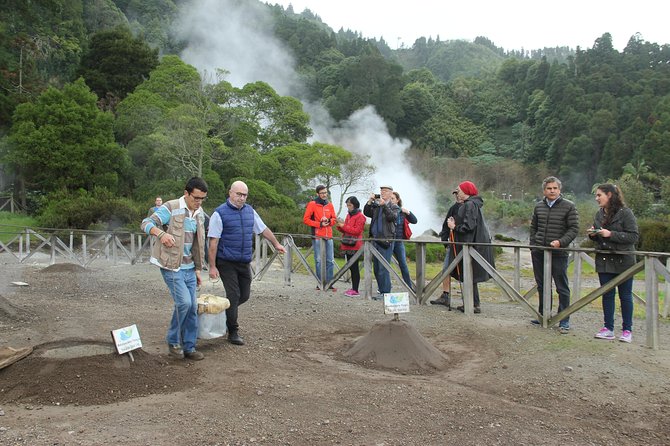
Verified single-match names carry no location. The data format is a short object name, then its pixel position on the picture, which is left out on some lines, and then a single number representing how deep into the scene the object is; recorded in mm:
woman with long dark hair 6184
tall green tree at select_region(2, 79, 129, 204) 27094
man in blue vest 6109
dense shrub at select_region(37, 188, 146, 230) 24828
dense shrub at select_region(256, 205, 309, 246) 25641
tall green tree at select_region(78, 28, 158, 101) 39281
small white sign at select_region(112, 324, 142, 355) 4930
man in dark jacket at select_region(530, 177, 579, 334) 6867
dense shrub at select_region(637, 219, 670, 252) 22312
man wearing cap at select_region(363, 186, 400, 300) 9062
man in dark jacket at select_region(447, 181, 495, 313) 7891
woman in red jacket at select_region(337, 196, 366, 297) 9953
